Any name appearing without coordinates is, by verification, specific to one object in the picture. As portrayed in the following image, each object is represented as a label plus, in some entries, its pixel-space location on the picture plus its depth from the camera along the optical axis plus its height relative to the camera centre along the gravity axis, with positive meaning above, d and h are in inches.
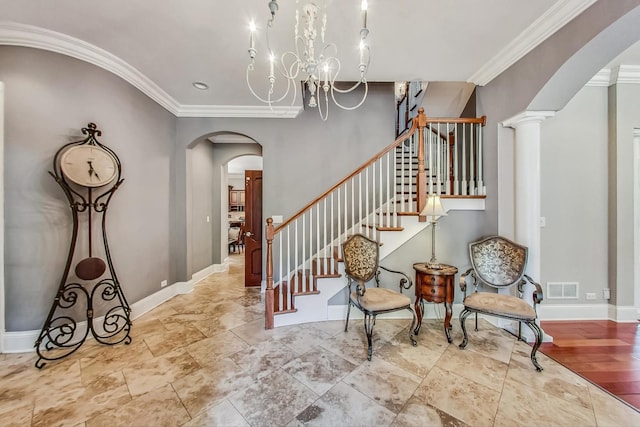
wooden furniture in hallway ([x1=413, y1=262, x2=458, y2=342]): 98.0 -30.7
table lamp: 103.7 +0.9
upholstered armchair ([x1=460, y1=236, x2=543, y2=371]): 85.0 -28.7
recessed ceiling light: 127.1 +68.6
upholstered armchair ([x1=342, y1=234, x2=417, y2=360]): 99.0 -27.2
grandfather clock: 91.7 -23.1
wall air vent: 118.2 -38.6
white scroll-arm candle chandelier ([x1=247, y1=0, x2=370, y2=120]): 59.8 +67.8
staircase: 114.0 -13.2
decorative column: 99.5 +10.4
